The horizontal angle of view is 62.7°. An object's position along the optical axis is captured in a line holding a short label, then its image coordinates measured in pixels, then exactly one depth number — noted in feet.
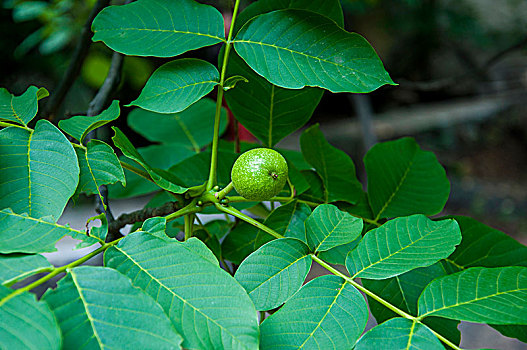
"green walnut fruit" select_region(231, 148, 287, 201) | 1.53
